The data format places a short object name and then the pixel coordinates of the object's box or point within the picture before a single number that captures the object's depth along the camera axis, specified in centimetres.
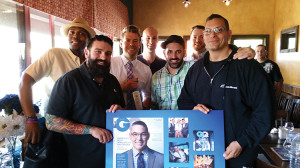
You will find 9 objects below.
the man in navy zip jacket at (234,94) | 146
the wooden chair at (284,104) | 350
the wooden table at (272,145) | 192
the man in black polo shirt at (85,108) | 154
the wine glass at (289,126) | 246
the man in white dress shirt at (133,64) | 245
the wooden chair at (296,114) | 385
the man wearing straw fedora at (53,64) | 164
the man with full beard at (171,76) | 215
